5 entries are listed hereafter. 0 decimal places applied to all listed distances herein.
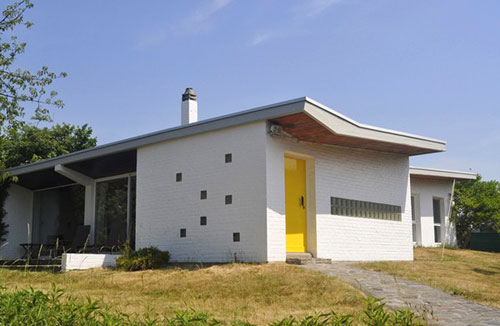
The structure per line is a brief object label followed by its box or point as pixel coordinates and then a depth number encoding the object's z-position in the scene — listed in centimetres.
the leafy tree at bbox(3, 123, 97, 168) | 2002
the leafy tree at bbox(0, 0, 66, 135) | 1045
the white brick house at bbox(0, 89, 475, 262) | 1132
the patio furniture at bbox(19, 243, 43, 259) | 1750
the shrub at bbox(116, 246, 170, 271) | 1178
